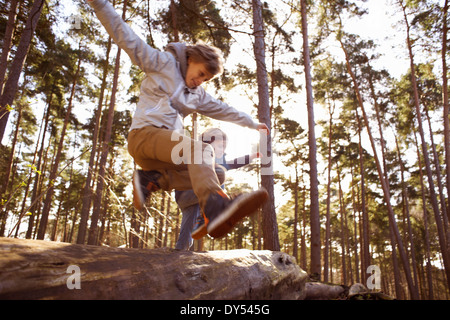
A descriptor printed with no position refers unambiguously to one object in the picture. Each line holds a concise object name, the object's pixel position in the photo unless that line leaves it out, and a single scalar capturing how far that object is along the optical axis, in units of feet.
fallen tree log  3.44
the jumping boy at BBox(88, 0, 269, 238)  6.37
